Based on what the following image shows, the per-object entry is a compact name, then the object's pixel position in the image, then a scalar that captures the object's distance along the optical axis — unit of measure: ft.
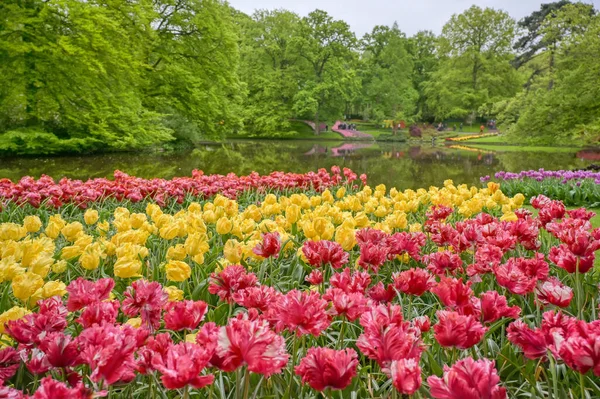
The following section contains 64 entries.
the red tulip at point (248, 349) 2.74
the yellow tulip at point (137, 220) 8.34
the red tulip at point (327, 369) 2.80
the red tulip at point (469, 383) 2.47
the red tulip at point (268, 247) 5.81
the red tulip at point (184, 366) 2.57
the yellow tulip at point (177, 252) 6.32
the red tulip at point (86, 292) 4.18
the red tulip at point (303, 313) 3.42
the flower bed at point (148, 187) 13.53
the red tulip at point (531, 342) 3.50
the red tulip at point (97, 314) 3.65
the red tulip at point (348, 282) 4.49
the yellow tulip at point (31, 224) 8.39
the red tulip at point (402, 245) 6.73
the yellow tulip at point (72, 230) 7.44
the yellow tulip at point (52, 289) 4.85
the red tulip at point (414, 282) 4.72
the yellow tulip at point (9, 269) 5.01
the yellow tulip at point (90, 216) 9.60
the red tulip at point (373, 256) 5.84
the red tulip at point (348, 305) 3.85
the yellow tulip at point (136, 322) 4.25
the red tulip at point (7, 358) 3.53
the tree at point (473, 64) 125.80
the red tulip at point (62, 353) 3.19
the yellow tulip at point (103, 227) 8.63
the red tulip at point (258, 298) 4.15
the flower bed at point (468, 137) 114.82
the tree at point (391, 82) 131.64
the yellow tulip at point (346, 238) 6.92
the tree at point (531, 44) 125.29
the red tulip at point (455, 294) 4.12
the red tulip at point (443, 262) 6.01
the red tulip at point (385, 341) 3.01
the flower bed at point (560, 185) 21.31
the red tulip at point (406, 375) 2.60
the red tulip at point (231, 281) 4.74
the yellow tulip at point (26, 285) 4.54
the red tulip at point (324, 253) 5.40
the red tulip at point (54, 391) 2.44
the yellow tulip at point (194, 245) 6.47
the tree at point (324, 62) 114.86
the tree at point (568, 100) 52.95
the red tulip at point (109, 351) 2.72
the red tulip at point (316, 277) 5.14
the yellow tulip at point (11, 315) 4.04
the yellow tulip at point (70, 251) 6.30
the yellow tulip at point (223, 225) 7.93
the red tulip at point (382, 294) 4.75
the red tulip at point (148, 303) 4.03
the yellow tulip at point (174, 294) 5.02
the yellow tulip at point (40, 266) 5.33
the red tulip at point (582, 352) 2.82
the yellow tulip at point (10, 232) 7.09
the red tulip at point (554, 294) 4.22
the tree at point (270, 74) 115.44
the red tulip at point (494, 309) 4.16
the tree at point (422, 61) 153.67
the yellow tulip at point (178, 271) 5.56
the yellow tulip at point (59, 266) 6.24
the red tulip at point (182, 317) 3.65
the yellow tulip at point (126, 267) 5.57
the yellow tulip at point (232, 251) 6.03
